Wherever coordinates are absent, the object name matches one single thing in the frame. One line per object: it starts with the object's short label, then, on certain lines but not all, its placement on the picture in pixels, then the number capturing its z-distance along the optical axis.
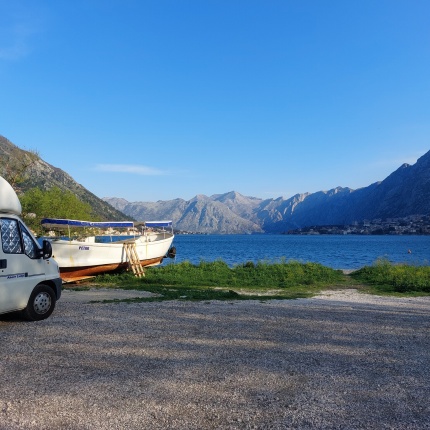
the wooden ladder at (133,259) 29.21
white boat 27.28
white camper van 9.73
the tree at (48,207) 36.57
